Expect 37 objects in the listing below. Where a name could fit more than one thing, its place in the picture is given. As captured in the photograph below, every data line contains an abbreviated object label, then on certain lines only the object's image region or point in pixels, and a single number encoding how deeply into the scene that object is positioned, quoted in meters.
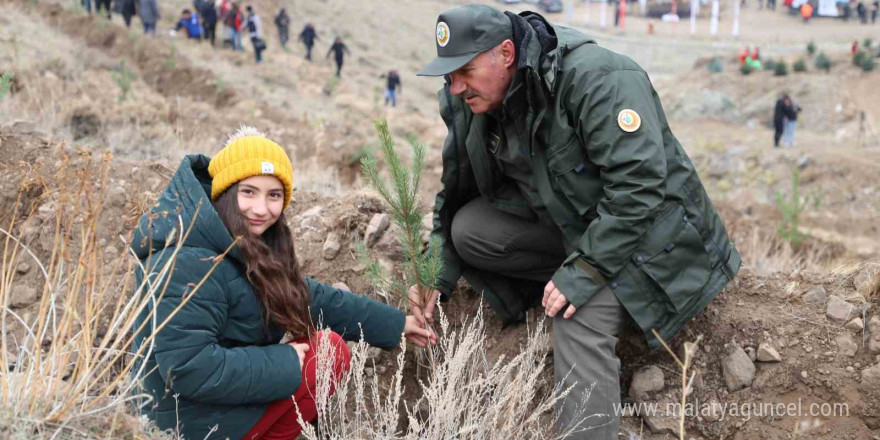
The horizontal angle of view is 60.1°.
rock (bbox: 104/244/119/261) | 3.93
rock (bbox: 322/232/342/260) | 3.98
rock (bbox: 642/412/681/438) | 3.28
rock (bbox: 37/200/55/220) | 4.03
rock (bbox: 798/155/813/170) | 15.38
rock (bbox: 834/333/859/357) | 3.30
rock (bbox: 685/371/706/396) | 3.38
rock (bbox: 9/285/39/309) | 3.76
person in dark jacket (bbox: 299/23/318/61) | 21.42
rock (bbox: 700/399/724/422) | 3.33
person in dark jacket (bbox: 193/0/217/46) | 18.22
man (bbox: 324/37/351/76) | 20.27
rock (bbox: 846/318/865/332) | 3.34
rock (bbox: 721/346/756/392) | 3.35
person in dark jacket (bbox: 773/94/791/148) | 16.91
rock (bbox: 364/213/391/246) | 4.04
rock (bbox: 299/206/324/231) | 4.17
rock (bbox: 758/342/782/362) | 3.34
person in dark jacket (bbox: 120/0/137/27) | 16.88
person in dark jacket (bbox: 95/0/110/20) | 17.20
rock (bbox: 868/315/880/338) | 3.31
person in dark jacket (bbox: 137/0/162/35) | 16.67
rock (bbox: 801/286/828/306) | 3.50
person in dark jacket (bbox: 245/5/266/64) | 17.89
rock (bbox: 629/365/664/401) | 3.38
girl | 2.48
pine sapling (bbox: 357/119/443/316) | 2.93
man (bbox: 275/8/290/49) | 23.11
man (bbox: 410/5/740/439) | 2.85
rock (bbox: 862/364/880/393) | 3.21
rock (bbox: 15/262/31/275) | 3.86
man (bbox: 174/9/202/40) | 18.52
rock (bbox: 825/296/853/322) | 3.39
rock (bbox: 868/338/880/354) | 3.28
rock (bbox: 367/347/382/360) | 3.57
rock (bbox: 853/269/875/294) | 3.46
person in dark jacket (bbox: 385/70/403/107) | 18.14
